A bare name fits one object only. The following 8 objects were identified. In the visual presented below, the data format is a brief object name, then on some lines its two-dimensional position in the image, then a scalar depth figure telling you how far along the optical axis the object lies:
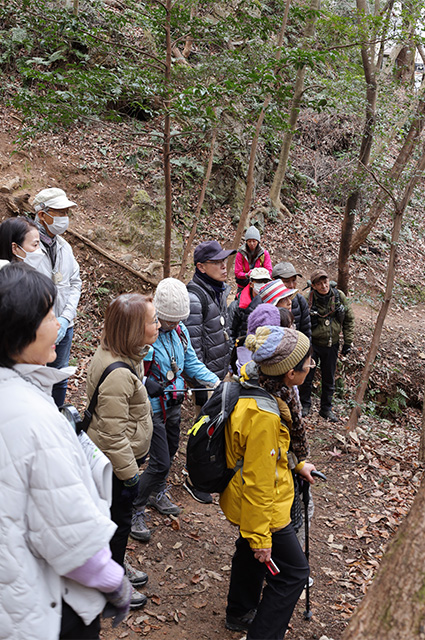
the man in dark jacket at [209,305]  4.72
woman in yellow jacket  2.65
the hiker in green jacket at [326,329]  7.19
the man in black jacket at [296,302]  6.09
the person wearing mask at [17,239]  4.04
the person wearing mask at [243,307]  5.98
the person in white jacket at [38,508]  1.61
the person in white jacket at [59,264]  4.70
